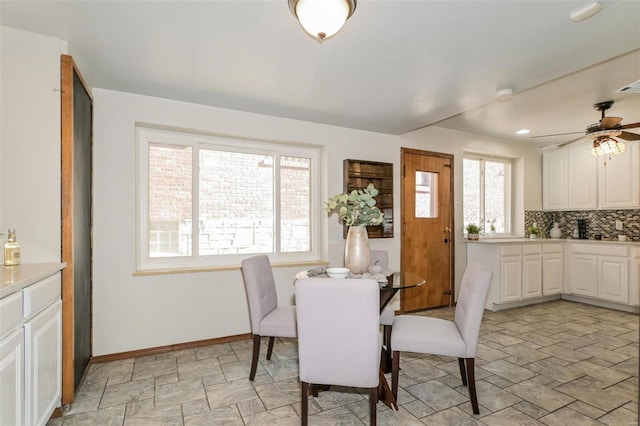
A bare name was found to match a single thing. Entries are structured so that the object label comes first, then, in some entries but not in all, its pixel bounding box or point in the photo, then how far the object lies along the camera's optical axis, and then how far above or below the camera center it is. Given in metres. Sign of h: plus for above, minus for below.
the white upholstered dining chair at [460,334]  2.03 -0.78
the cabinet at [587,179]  4.39 +0.51
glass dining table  2.08 -0.54
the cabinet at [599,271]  4.26 -0.78
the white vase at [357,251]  2.34 -0.26
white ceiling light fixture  1.46 +0.91
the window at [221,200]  3.10 +0.15
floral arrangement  2.31 +0.05
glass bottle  1.78 -0.19
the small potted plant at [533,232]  5.04 -0.28
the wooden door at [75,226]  2.02 -0.07
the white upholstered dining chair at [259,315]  2.41 -0.77
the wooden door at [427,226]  4.26 -0.15
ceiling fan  3.12 +0.78
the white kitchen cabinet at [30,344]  1.37 -0.61
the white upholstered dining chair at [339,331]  1.69 -0.61
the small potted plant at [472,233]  4.66 -0.27
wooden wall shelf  3.85 +0.40
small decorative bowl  2.16 -0.38
